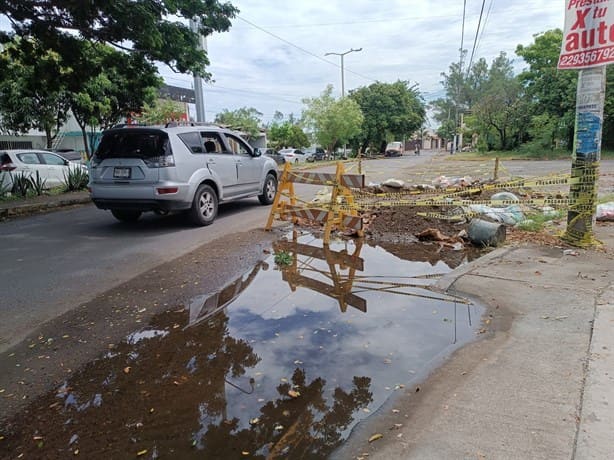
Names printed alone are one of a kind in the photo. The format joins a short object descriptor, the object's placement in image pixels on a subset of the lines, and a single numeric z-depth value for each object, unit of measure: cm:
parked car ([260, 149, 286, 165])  3600
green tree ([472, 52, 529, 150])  3919
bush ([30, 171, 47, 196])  1364
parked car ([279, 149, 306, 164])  4288
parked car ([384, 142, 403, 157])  6234
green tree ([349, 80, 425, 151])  5931
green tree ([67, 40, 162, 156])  1080
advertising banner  568
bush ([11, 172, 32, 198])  1317
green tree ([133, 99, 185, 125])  3725
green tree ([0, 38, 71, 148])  1098
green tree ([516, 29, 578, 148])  3303
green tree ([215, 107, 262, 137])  5262
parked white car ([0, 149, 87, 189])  1372
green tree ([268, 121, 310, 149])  5675
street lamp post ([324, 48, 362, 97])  4422
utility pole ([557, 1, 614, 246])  578
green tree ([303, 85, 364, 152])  4316
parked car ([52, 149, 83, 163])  2232
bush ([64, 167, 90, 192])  1467
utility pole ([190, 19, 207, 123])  1515
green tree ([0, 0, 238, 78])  870
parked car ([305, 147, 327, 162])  4809
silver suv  776
